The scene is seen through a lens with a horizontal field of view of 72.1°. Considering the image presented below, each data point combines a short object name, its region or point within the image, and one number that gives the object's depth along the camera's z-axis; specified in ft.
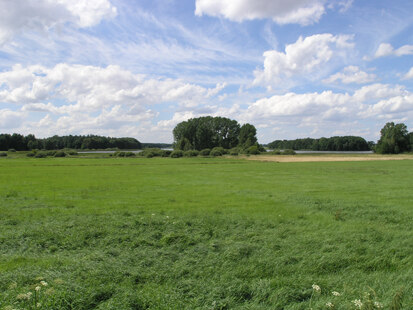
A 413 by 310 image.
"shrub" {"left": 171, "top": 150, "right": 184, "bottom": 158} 322.59
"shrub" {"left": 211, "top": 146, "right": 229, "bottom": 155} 361.51
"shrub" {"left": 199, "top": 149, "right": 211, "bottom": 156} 349.29
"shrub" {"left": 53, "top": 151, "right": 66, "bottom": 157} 315.00
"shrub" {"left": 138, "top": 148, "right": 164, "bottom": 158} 320.91
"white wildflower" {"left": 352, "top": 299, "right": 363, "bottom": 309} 15.85
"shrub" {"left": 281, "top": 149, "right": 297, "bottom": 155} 384.47
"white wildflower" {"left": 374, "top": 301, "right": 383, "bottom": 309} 15.60
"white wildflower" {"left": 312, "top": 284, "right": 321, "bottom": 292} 18.24
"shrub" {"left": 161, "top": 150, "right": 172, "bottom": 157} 332.88
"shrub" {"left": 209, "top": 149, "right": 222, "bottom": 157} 346.25
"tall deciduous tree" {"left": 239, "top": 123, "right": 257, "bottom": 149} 449.19
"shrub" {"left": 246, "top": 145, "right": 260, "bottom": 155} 378.73
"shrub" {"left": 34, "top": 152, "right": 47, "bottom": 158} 302.17
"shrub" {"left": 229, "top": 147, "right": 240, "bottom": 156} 363.05
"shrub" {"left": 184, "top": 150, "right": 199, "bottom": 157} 336.08
